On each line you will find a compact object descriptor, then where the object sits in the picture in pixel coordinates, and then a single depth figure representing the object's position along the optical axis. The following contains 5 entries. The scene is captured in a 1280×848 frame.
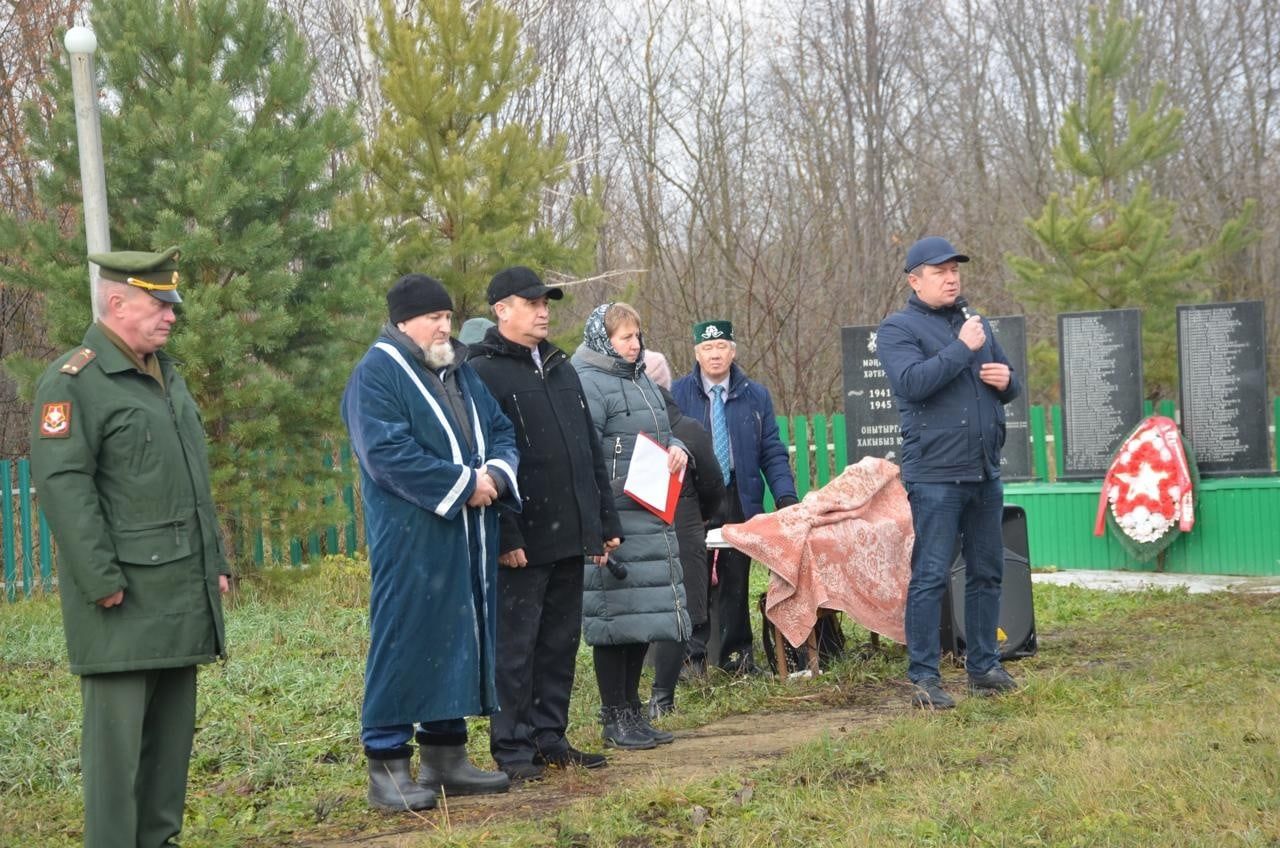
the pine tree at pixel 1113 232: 17.44
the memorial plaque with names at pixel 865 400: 13.30
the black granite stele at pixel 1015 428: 14.38
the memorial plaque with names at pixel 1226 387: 13.20
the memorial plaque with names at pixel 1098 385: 13.88
